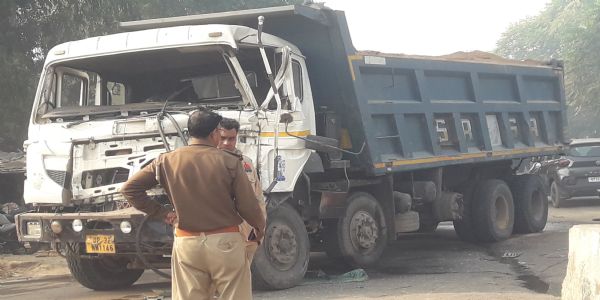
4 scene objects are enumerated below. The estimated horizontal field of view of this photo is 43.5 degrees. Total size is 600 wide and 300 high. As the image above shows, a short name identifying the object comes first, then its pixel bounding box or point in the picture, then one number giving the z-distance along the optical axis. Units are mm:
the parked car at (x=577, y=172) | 17250
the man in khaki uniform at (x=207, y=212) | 3809
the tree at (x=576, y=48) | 30453
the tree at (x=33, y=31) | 15164
